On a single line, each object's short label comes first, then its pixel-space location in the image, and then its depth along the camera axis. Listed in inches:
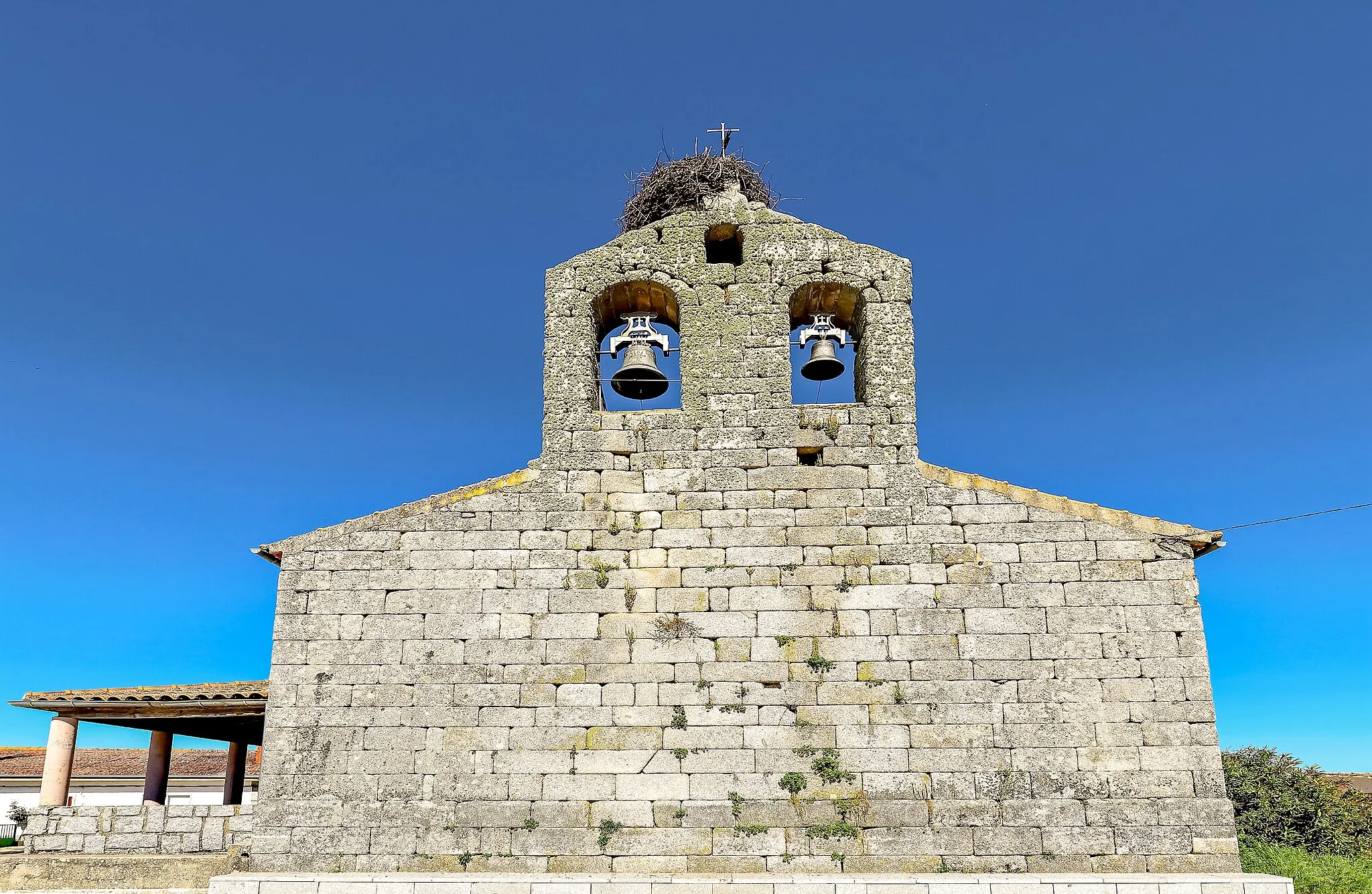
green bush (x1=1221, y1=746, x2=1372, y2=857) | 717.3
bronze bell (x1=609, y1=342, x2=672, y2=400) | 335.0
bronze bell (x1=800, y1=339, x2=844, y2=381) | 334.6
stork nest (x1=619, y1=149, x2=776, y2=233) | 362.3
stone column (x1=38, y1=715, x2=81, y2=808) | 373.4
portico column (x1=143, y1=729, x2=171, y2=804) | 462.0
